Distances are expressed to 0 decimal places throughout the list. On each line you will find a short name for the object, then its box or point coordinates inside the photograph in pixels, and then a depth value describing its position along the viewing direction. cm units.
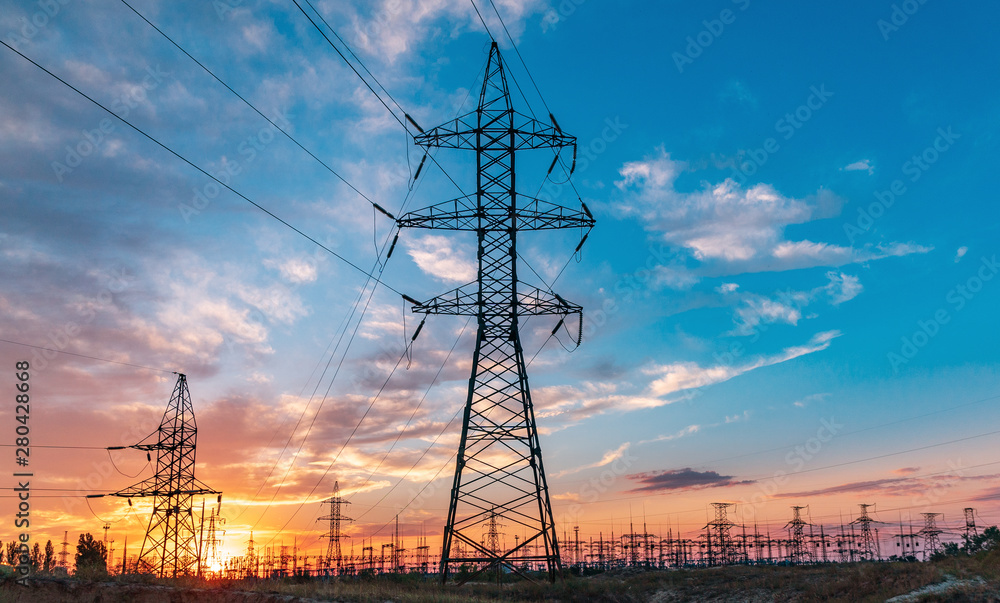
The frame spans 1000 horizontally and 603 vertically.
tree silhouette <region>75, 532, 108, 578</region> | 2485
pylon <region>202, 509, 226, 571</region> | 8594
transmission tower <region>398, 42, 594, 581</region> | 3086
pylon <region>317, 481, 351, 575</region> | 10594
